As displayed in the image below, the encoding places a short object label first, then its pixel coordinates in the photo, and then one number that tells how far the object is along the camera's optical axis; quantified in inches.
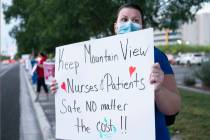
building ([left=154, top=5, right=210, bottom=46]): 6392.7
